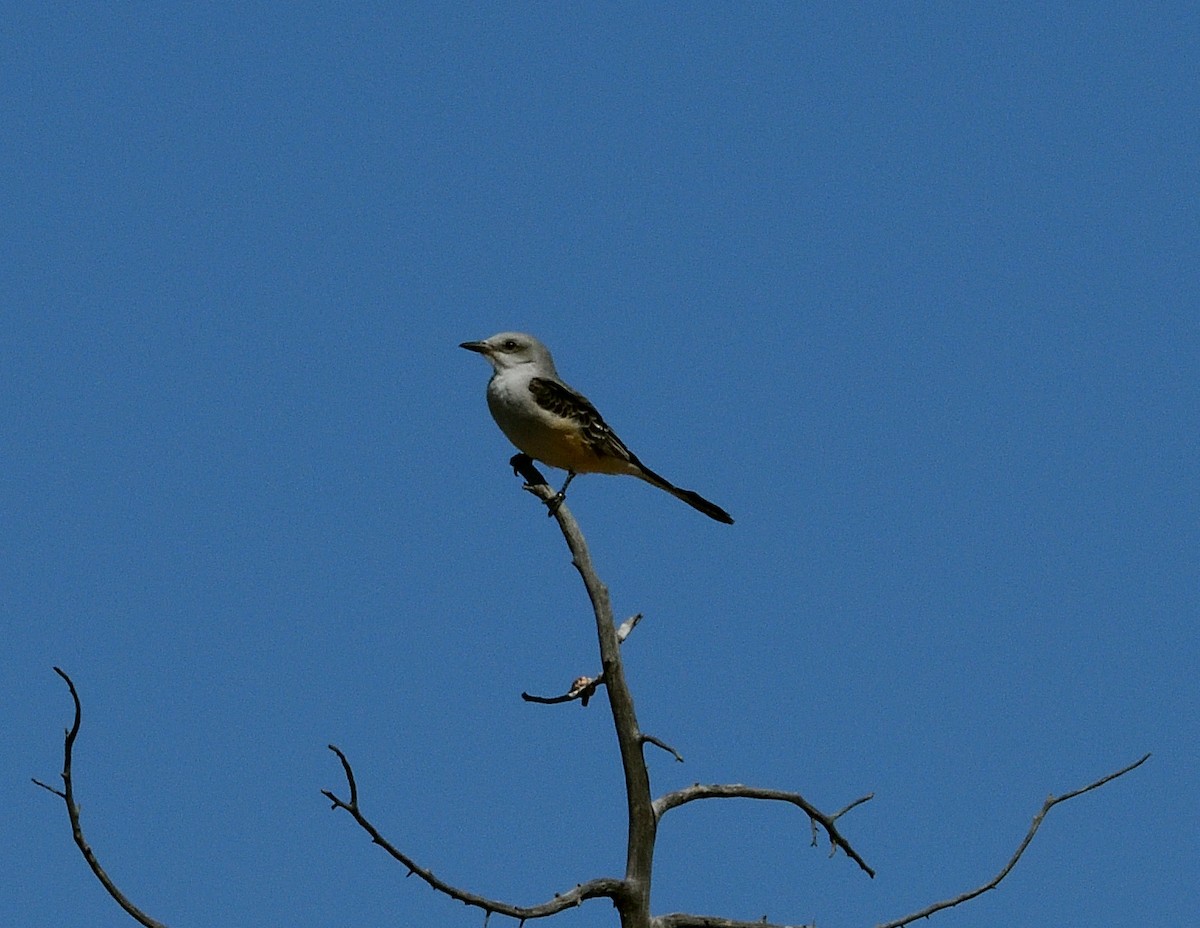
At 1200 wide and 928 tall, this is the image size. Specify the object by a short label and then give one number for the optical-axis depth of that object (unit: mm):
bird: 18156
